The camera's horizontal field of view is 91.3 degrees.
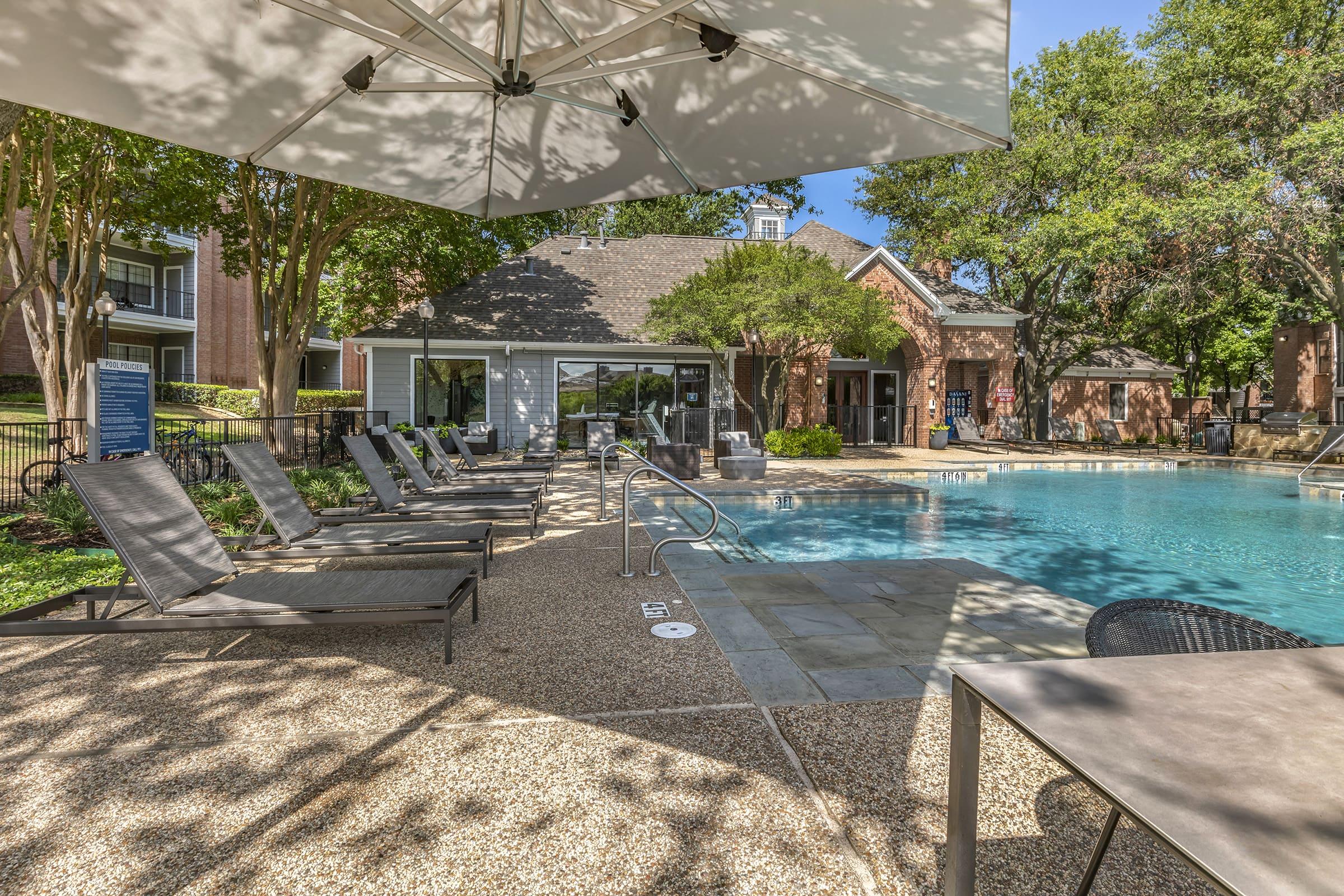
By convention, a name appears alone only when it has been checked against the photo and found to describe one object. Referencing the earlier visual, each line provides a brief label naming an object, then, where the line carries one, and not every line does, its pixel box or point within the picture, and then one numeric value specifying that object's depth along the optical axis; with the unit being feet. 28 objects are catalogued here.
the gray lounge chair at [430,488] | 24.98
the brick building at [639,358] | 60.85
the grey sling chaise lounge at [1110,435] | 77.82
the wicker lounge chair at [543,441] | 54.08
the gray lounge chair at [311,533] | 16.38
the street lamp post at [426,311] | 44.24
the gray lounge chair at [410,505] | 21.27
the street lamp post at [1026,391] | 80.48
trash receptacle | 64.39
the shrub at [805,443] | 57.72
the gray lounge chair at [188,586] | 11.14
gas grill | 60.34
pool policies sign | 19.67
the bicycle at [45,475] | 28.53
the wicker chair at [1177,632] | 7.44
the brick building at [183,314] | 85.46
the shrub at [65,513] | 22.67
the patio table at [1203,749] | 2.91
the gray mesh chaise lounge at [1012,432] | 71.36
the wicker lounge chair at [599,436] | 53.88
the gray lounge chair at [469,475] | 29.86
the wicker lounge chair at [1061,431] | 83.51
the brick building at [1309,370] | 75.82
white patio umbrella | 10.52
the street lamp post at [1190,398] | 77.81
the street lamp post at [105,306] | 43.42
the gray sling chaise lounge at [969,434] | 69.87
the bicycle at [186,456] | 33.19
